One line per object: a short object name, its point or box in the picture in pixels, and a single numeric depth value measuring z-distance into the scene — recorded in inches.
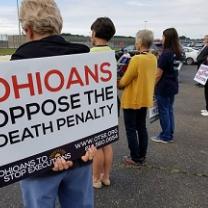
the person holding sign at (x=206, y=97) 184.6
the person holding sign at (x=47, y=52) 43.7
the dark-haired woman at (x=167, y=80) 121.3
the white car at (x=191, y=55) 604.4
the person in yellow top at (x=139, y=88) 96.5
